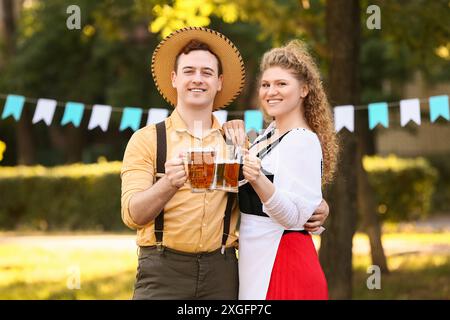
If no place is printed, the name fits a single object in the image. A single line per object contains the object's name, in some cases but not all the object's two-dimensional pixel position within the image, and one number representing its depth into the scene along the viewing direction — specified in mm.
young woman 3449
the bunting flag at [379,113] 7922
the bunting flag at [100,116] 8852
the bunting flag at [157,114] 8320
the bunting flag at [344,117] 7469
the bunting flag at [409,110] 7676
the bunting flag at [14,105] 8836
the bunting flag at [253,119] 8445
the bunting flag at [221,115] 7773
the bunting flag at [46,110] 8891
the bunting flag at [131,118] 8594
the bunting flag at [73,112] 8828
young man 3562
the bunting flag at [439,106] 7812
